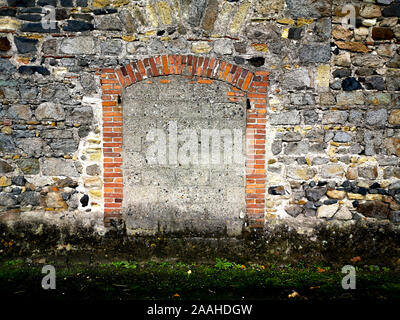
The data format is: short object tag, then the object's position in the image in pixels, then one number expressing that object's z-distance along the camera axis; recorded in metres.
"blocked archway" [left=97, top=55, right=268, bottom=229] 4.17
